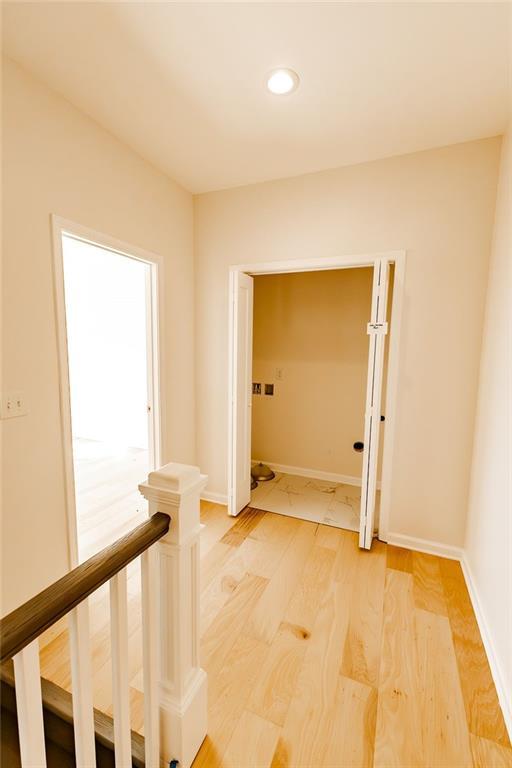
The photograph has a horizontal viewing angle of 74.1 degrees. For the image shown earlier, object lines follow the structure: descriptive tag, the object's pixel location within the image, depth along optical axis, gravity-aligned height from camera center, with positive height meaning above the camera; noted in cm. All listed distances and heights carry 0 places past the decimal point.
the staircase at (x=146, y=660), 76 -87
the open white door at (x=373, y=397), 230 -31
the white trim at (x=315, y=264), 241 +67
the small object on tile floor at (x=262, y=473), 375 -137
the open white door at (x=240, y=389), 277 -34
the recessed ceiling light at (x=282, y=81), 162 +132
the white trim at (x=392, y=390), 238 -27
